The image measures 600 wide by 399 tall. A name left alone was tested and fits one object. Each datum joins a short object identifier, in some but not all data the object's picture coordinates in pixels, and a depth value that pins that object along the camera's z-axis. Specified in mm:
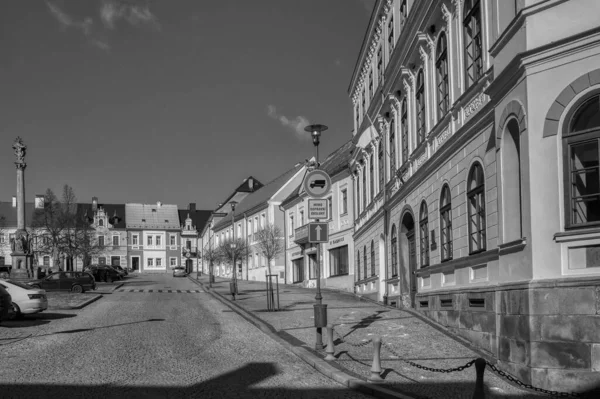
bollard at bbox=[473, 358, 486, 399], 7781
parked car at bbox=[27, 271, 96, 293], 42094
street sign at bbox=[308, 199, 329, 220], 16281
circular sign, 15969
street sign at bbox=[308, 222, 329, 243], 16266
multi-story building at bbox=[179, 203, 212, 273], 116938
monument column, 44094
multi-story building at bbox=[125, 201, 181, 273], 119938
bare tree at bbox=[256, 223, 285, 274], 57344
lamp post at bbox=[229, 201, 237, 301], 34625
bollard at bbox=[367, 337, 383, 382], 11445
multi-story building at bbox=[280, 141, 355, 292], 41281
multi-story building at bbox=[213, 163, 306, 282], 65000
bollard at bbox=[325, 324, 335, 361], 13906
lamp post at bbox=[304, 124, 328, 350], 15250
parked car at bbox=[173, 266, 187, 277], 81250
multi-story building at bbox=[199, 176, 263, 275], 95625
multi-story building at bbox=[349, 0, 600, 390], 10594
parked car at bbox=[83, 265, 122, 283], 62000
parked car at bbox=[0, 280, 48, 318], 22812
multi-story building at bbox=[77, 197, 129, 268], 115750
